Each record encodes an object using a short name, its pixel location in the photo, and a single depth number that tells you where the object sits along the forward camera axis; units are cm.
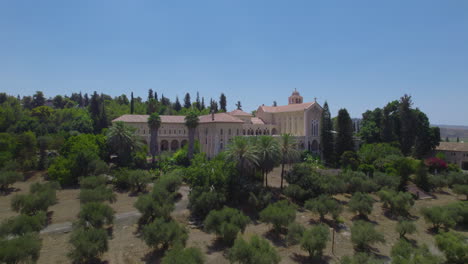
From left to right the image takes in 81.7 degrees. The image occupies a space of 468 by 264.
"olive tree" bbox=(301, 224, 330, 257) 1877
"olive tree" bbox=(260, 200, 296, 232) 2270
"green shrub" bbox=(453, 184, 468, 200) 3371
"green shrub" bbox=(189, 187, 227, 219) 2548
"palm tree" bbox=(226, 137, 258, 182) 2881
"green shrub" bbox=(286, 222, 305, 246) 2028
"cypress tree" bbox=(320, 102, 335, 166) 5038
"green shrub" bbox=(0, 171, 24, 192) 3156
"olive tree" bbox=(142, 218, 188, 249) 1862
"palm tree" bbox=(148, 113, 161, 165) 4553
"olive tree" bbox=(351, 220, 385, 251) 2056
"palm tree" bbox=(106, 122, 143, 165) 4088
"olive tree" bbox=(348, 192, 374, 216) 2733
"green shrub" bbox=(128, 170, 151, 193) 3362
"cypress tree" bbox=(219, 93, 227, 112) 9315
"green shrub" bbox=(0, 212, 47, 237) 1808
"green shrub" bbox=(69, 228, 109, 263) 1661
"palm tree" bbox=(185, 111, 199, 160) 4581
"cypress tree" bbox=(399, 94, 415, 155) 5428
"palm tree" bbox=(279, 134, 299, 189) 3187
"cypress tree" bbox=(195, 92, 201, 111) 9656
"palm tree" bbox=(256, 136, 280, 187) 2945
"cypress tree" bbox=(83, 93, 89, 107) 11946
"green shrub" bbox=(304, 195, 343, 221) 2595
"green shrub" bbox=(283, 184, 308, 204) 2999
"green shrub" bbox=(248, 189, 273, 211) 2759
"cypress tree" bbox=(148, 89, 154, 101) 9857
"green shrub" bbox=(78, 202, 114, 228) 2105
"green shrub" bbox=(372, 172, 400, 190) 3456
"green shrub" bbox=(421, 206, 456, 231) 2498
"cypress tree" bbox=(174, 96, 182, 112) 9691
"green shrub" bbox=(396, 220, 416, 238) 2307
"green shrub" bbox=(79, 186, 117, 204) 2583
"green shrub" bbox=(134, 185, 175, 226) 2355
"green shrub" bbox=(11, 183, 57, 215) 2309
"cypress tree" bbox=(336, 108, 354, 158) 4959
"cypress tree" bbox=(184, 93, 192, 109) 9875
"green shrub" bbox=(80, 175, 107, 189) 3044
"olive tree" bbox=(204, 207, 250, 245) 2055
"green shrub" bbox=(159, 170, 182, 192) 3151
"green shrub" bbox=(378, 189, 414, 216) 2889
